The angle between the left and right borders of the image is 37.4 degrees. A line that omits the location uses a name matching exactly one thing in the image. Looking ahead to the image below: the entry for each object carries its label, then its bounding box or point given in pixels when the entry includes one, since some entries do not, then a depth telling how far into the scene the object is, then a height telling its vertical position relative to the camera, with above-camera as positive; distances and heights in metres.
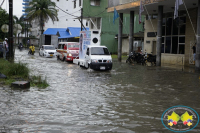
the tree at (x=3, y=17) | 42.95 +5.18
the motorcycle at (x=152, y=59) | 27.92 -0.52
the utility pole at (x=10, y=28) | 20.06 +1.62
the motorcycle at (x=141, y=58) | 27.92 -0.44
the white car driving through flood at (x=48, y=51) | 37.78 +0.17
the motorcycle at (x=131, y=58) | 29.32 -0.47
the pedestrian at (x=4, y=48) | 25.53 +0.33
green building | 50.12 +5.41
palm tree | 60.64 +8.56
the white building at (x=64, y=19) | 78.25 +9.02
